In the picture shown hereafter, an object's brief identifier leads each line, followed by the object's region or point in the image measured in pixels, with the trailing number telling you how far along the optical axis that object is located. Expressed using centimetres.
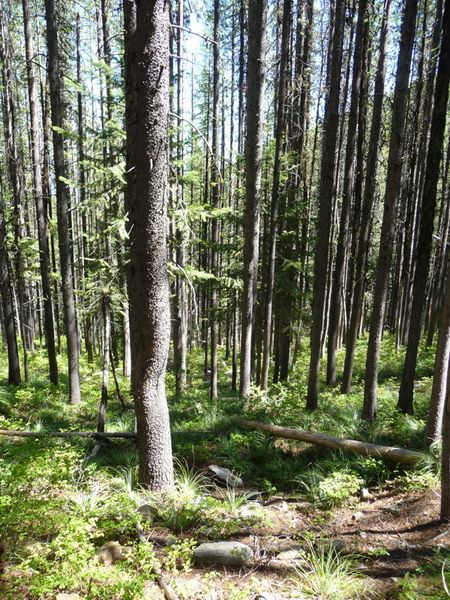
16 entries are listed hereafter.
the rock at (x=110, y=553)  367
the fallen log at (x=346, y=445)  592
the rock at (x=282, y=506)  531
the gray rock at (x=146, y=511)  450
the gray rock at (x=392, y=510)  500
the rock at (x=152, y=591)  324
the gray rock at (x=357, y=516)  499
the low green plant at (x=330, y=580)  333
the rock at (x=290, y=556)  394
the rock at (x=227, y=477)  588
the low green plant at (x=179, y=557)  359
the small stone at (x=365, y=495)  554
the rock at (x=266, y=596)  329
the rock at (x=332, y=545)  399
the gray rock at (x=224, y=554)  384
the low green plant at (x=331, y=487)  537
